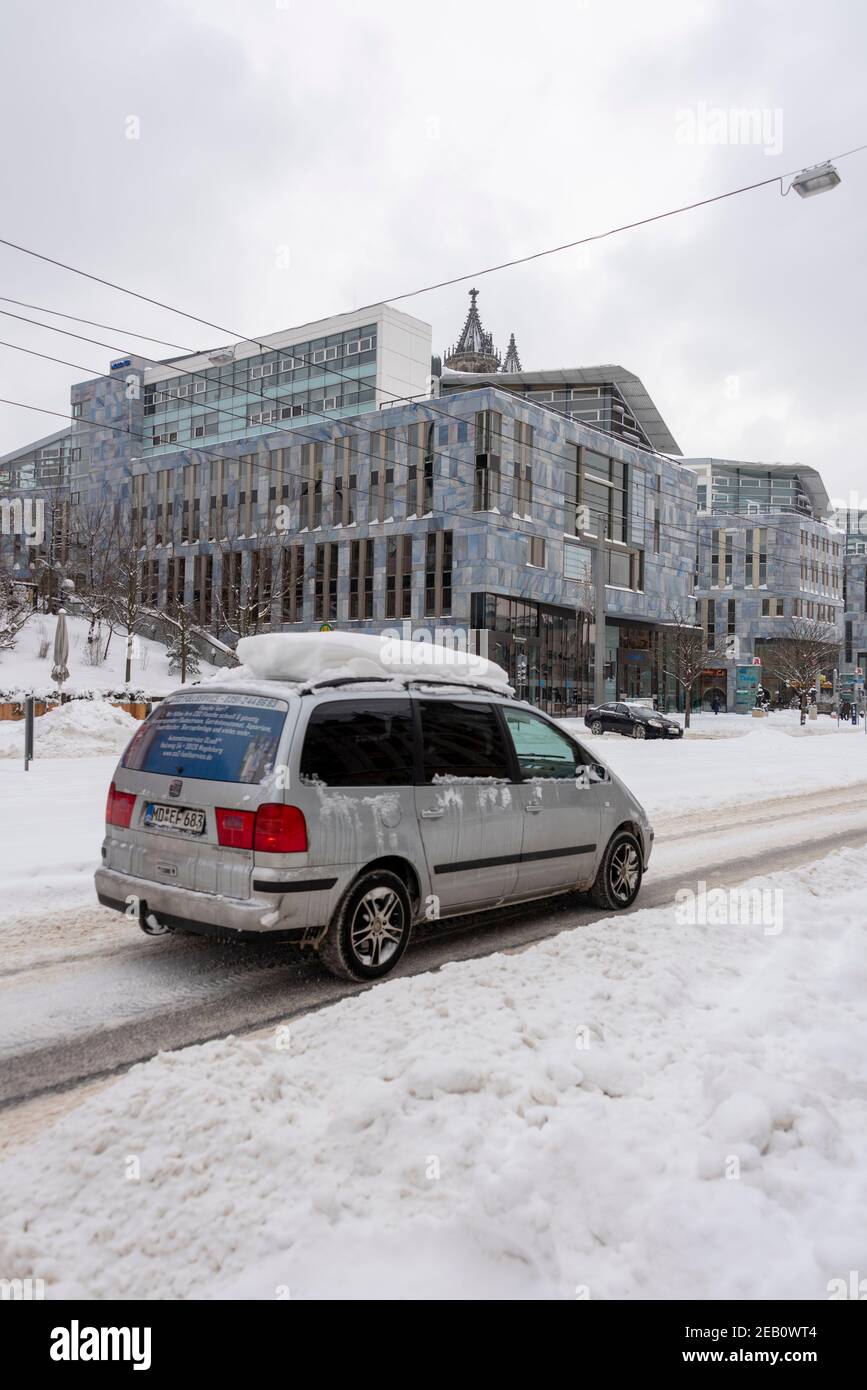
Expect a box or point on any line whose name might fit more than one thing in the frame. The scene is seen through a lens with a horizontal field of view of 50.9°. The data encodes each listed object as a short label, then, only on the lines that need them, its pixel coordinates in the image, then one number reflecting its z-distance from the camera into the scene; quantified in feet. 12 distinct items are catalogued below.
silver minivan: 15.69
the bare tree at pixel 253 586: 144.97
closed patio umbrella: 71.61
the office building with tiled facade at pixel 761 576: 280.51
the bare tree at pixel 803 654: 200.75
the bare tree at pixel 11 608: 126.82
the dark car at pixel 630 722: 115.55
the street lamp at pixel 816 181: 36.45
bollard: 47.50
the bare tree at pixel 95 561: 150.10
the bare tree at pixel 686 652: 175.42
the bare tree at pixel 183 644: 136.64
